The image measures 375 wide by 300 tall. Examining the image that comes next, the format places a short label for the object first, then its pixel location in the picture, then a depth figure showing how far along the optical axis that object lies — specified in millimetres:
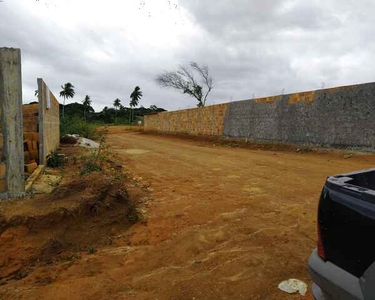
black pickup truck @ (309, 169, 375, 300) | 1331
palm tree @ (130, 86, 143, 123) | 64500
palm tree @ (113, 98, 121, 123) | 69750
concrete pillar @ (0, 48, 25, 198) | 4457
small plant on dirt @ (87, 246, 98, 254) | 3498
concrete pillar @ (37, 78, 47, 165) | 6465
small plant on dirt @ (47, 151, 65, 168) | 7090
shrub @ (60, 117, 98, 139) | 15672
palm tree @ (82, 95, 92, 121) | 59606
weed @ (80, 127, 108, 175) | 6388
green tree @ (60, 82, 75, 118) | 62250
